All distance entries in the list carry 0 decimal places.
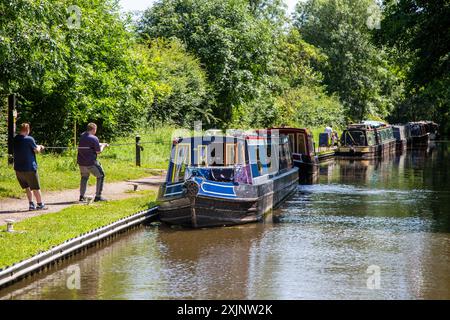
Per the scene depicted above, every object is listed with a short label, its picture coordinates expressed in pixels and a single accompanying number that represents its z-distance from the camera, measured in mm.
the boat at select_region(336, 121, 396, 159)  43188
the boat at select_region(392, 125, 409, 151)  52906
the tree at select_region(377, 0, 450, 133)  29656
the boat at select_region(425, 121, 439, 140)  66444
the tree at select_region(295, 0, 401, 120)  66812
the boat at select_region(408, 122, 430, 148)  59625
